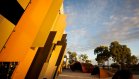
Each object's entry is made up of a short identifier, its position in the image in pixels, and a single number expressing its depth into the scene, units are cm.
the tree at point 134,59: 2578
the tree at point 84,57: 3406
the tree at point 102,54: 2573
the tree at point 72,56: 3141
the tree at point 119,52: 2373
